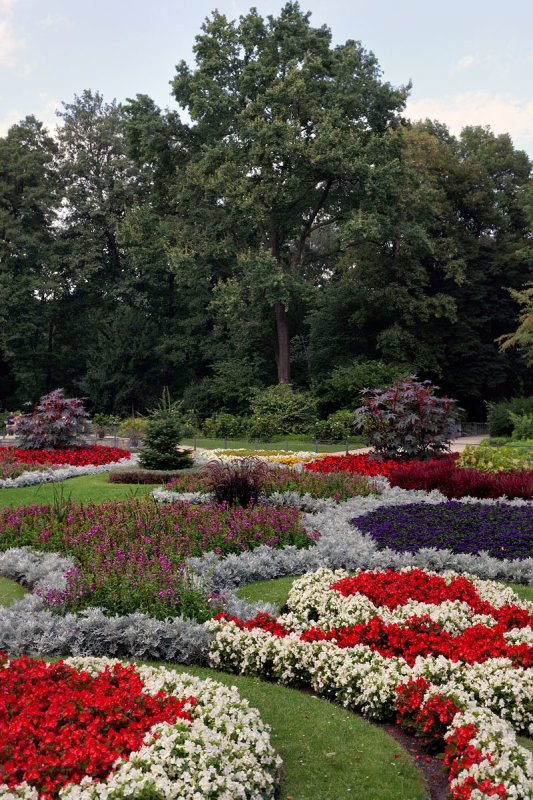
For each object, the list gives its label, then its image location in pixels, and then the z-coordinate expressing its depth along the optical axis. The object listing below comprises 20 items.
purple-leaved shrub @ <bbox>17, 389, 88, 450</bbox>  16.44
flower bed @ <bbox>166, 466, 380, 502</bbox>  10.44
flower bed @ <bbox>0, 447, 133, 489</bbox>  13.41
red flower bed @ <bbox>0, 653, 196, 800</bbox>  2.90
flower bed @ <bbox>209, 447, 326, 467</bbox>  16.03
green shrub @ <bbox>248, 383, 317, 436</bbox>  25.28
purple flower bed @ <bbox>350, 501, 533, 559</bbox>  7.27
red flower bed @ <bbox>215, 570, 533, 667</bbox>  4.35
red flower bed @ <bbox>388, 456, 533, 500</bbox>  10.05
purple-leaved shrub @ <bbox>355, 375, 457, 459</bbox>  12.87
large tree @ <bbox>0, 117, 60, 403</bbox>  33.62
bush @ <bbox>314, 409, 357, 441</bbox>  24.11
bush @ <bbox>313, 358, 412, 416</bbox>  27.59
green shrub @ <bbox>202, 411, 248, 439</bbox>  25.83
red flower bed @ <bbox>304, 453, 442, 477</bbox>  12.51
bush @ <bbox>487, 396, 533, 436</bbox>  25.69
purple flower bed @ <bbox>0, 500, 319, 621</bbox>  5.36
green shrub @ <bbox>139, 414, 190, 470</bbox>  13.07
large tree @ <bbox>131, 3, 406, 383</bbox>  25.62
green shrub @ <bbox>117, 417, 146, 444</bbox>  22.45
